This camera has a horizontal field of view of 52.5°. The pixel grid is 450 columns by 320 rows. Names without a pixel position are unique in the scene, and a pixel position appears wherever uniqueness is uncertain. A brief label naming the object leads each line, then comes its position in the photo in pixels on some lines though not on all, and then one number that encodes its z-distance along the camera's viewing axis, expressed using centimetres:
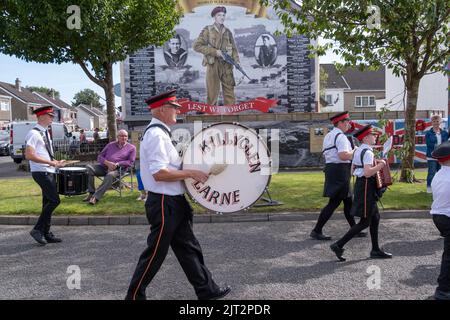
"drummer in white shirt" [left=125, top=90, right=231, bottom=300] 361
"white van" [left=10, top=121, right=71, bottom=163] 2275
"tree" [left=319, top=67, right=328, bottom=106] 4878
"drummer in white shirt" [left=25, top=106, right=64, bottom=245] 631
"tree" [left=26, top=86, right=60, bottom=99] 11372
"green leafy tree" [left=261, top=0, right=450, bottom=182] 877
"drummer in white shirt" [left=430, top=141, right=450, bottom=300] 406
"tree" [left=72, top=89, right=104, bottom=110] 13100
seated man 960
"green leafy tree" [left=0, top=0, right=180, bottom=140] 1019
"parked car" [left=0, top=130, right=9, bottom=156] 3203
